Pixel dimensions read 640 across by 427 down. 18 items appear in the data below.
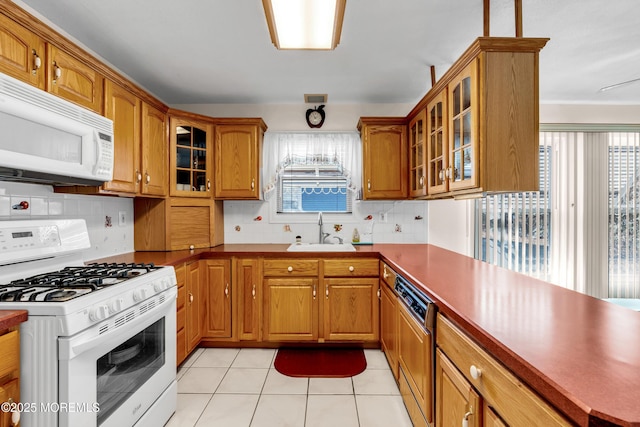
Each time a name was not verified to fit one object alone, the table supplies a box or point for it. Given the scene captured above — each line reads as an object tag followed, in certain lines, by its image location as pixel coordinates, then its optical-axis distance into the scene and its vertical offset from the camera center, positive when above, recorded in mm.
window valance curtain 3346 +665
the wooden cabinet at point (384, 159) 3053 +527
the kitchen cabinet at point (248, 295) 2744 -695
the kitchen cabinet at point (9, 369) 1048 -523
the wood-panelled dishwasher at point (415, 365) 1435 -786
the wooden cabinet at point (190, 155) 2789 +556
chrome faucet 3236 -204
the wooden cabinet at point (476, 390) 752 -517
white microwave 1285 +362
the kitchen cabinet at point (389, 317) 2139 -763
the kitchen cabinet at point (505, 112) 1662 +531
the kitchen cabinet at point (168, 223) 2771 -75
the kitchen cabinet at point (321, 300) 2707 -734
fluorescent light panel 1473 +981
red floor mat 2371 -1183
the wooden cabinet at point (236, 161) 3033 +514
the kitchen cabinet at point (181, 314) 2342 -742
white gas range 1159 -483
